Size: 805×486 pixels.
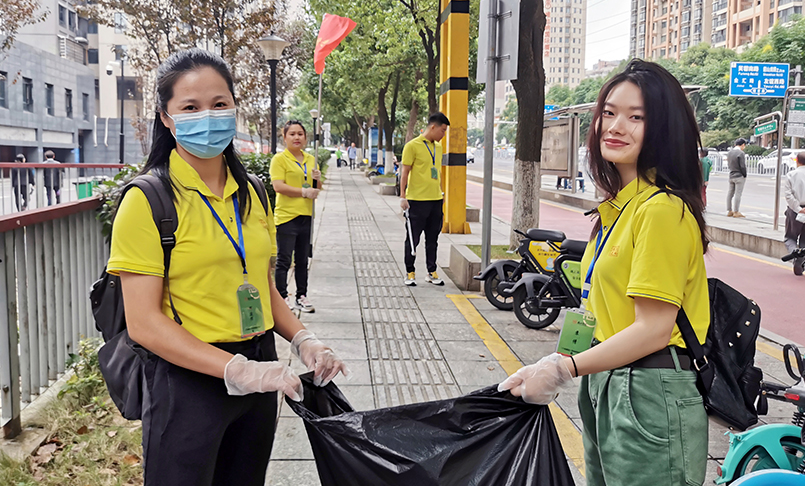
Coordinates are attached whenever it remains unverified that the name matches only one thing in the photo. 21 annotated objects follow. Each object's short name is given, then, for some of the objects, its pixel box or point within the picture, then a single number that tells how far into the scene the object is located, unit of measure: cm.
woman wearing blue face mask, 172
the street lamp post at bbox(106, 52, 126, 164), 3428
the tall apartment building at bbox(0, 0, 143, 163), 3425
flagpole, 891
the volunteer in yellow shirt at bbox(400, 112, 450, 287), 788
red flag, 897
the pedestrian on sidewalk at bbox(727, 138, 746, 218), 1598
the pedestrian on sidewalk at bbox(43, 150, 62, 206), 1386
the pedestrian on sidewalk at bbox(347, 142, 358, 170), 5659
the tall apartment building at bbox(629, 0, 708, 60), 9061
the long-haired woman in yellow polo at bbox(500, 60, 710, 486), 173
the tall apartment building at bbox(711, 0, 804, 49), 7019
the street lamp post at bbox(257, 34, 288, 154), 1334
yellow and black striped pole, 1200
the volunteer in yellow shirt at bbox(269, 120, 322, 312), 667
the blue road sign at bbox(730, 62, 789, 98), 2297
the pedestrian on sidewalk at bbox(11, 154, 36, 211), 1270
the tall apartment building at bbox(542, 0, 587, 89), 15062
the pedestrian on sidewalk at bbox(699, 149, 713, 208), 1581
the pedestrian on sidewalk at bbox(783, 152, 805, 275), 973
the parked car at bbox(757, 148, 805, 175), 3569
